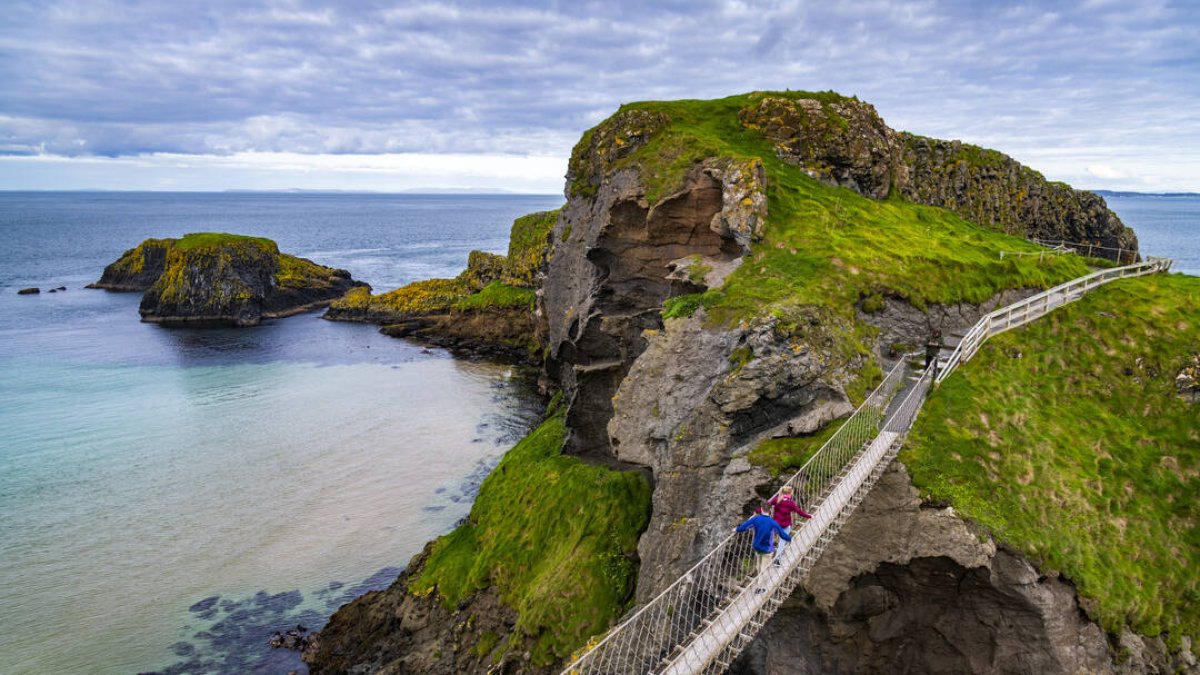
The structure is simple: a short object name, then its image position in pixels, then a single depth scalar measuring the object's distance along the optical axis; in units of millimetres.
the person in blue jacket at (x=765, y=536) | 13883
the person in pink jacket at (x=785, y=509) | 14359
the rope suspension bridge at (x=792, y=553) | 13000
